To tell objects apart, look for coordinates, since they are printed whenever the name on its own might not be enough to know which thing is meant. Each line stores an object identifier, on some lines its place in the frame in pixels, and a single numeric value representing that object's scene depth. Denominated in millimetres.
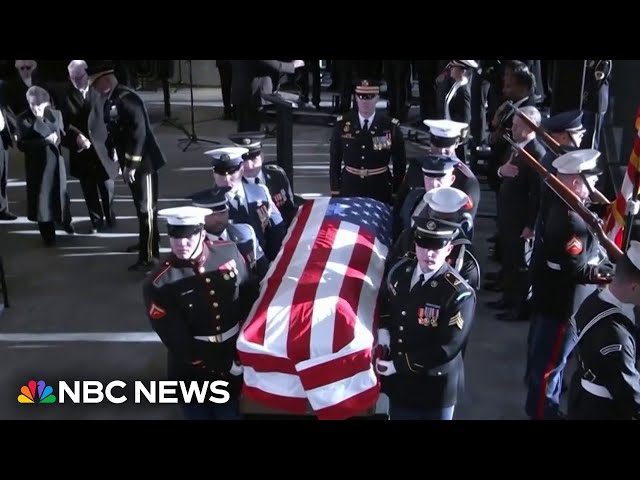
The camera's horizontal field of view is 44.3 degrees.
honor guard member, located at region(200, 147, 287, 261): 3801
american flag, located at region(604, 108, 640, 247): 4004
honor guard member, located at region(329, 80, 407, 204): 4637
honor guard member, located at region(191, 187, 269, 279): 3365
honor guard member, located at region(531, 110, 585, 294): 3994
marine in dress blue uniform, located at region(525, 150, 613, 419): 3340
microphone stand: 8922
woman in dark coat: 5805
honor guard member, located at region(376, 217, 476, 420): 2840
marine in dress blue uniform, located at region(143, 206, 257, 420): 2945
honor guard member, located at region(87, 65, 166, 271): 5066
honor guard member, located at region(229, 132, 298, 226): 4180
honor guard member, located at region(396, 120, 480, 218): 3971
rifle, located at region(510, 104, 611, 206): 3977
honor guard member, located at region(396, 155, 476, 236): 3656
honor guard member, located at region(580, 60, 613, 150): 6082
